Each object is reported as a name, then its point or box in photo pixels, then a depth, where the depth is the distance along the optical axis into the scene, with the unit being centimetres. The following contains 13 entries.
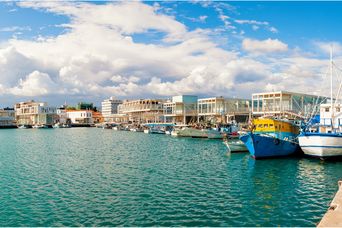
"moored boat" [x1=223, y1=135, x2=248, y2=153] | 4462
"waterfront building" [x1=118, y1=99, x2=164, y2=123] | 15188
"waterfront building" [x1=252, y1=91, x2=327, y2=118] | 8181
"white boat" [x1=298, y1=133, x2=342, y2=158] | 3475
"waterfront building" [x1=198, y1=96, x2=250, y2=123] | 10681
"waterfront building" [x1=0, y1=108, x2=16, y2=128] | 17744
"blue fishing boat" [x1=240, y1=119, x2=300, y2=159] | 3772
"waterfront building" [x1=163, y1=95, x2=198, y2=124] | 12538
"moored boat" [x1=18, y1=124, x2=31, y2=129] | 16925
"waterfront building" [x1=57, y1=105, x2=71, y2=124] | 19312
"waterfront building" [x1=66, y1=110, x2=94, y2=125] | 19575
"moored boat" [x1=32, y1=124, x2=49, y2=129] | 16662
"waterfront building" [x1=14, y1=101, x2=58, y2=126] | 18701
